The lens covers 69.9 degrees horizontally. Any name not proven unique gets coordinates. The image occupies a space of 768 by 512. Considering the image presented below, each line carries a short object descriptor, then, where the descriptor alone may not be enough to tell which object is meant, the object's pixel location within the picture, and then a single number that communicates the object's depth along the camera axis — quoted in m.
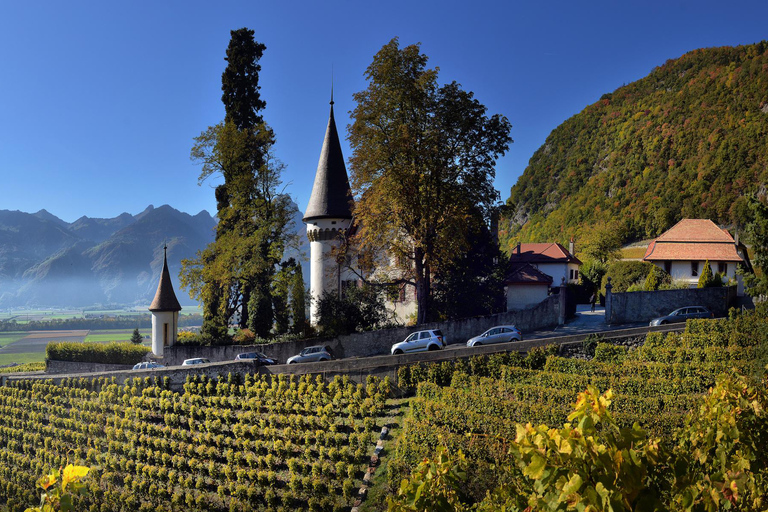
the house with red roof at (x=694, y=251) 37.94
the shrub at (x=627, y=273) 43.96
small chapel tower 34.34
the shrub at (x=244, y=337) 32.81
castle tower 35.16
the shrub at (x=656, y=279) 35.88
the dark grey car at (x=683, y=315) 25.41
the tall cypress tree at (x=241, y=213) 33.53
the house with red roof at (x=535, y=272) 33.56
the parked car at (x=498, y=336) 24.20
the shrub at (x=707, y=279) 31.77
